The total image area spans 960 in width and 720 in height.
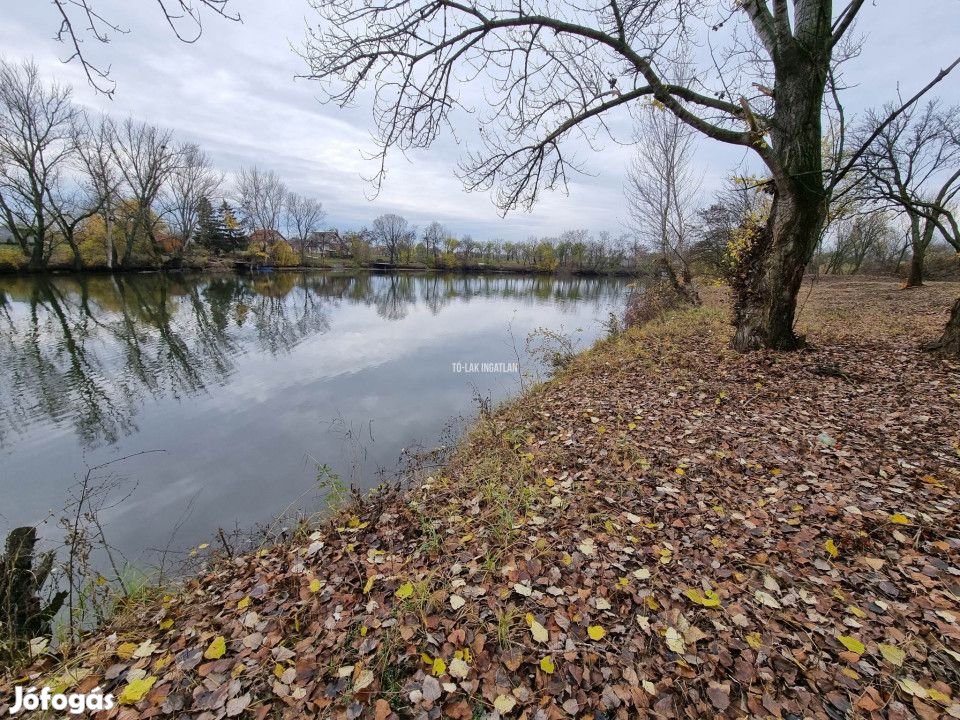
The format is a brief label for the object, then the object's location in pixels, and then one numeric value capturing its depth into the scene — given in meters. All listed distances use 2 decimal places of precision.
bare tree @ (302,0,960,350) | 5.02
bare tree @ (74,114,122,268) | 31.81
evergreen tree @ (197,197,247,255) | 49.44
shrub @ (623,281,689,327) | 14.17
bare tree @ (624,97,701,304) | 14.57
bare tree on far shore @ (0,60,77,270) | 23.83
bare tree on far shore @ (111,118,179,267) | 35.47
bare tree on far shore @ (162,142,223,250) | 41.44
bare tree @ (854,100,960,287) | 14.27
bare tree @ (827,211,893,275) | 29.89
